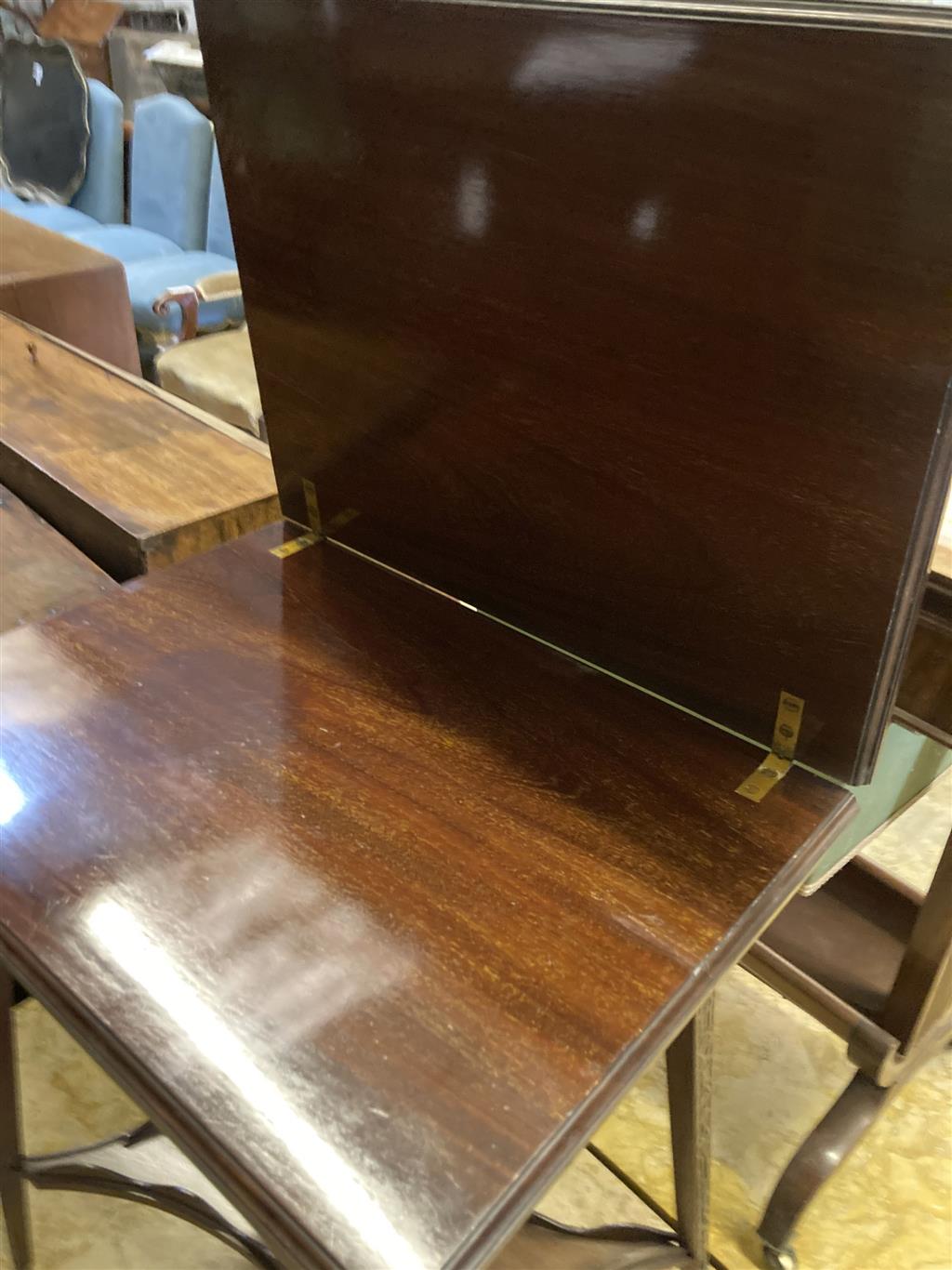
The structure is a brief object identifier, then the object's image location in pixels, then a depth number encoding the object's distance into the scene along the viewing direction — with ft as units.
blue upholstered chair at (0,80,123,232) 12.46
